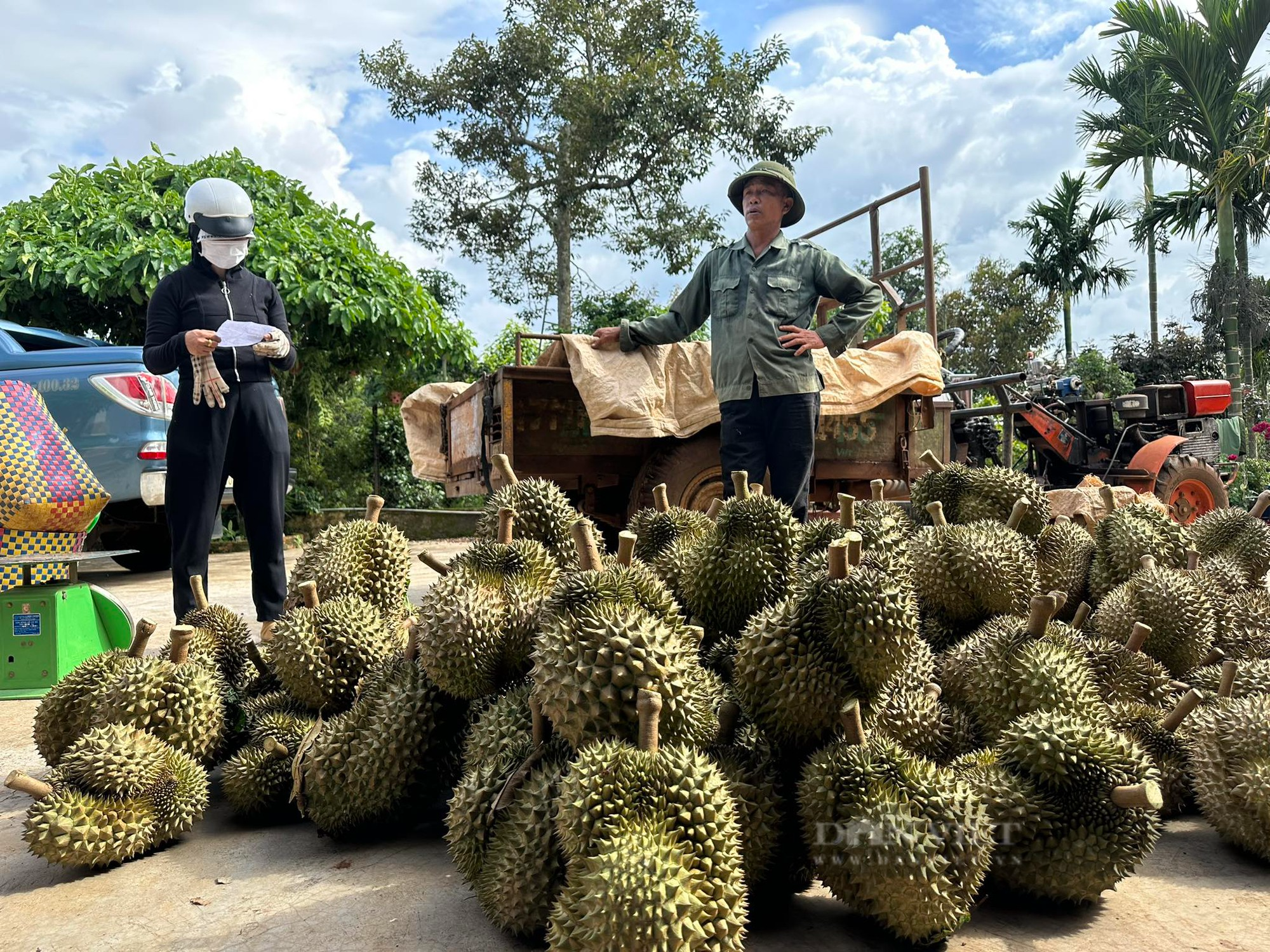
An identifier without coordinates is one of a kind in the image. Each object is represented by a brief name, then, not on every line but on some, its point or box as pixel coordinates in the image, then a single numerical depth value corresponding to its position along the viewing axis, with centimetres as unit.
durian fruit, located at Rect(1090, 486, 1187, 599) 317
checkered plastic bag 419
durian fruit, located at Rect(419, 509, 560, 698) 213
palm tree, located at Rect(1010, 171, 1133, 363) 2933
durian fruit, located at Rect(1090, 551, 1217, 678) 282
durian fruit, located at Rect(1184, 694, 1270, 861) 217
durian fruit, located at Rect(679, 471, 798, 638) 229
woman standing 423
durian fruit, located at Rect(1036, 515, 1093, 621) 305
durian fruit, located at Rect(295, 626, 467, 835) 223
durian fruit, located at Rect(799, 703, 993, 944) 168
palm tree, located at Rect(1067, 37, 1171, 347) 2123
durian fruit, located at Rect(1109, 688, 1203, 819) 242
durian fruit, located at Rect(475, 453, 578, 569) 263
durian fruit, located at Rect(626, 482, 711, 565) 278
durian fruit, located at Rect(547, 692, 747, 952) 143
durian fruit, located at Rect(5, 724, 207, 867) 216
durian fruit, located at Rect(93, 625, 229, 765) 243
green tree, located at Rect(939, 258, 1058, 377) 3017
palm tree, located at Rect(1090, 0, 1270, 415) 1947
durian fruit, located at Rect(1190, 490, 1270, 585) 348
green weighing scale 414
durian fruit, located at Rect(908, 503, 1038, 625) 261
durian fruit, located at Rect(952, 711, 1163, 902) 187
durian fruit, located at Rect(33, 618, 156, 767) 260
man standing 466
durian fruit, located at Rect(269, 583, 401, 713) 250
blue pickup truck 767
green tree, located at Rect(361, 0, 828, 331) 1933
